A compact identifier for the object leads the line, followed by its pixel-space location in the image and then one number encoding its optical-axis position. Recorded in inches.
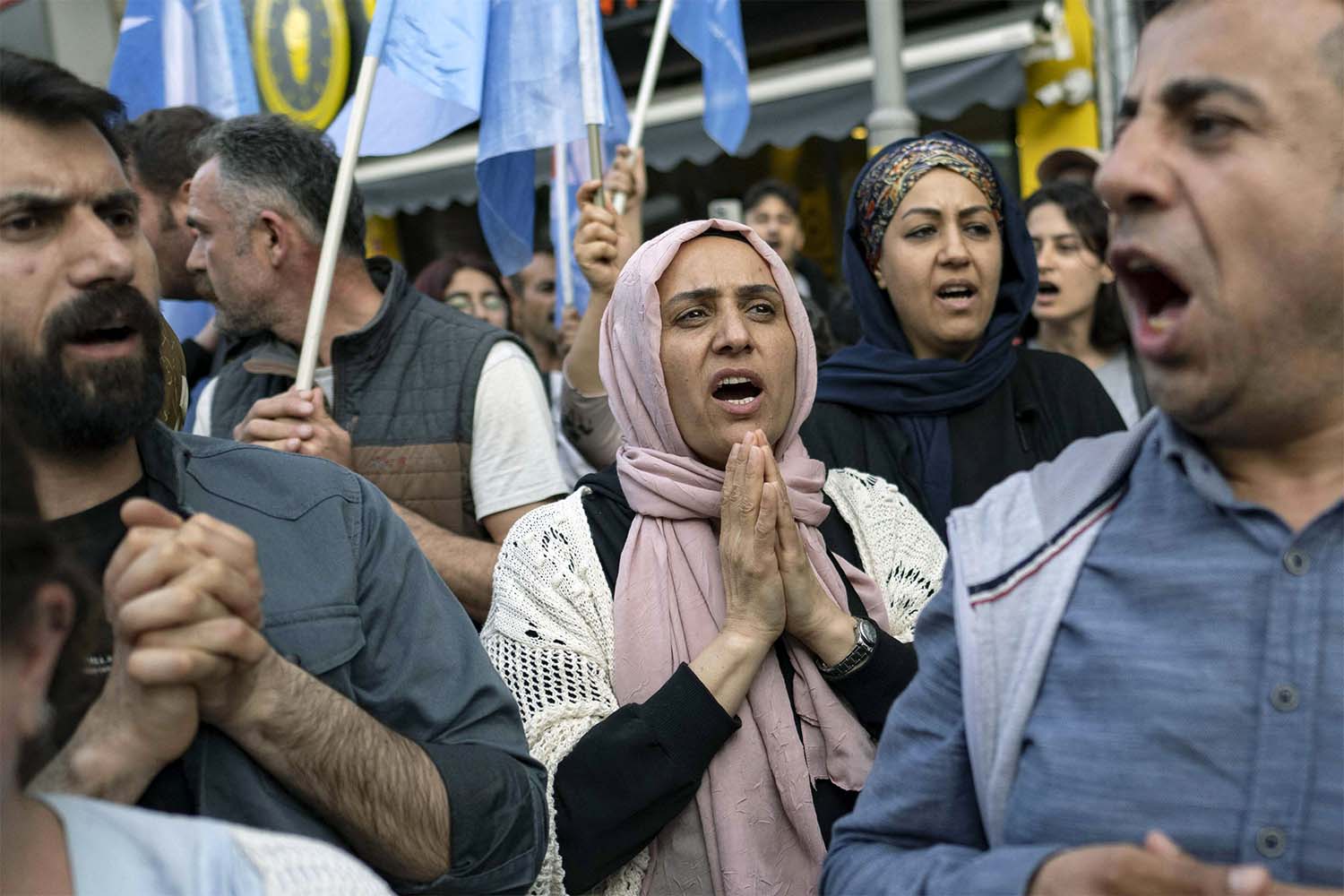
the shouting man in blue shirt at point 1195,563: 52.2
